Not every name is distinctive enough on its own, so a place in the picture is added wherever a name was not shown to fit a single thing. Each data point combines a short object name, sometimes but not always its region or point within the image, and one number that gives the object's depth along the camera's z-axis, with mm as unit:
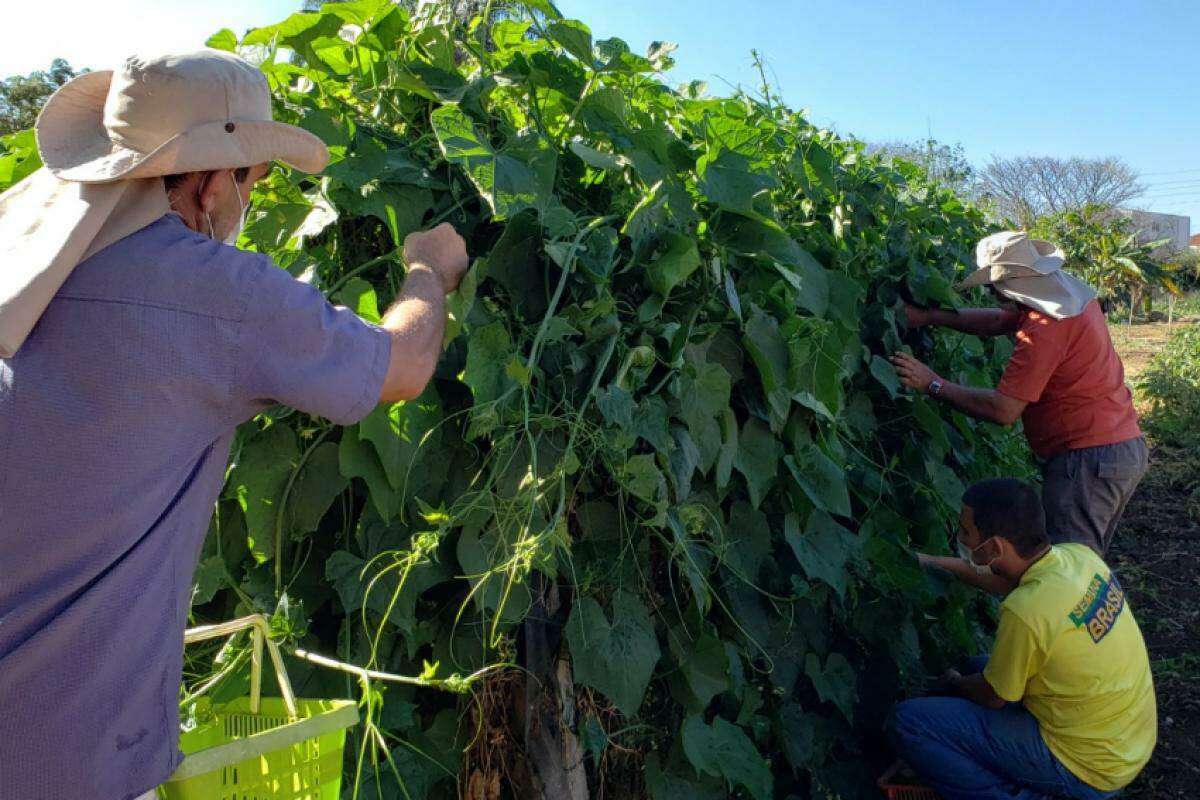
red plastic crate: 3057
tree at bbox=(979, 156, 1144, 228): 50031
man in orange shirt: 3750
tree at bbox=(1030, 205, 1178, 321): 26812
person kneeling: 2826
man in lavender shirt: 1320
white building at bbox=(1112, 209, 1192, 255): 50281
